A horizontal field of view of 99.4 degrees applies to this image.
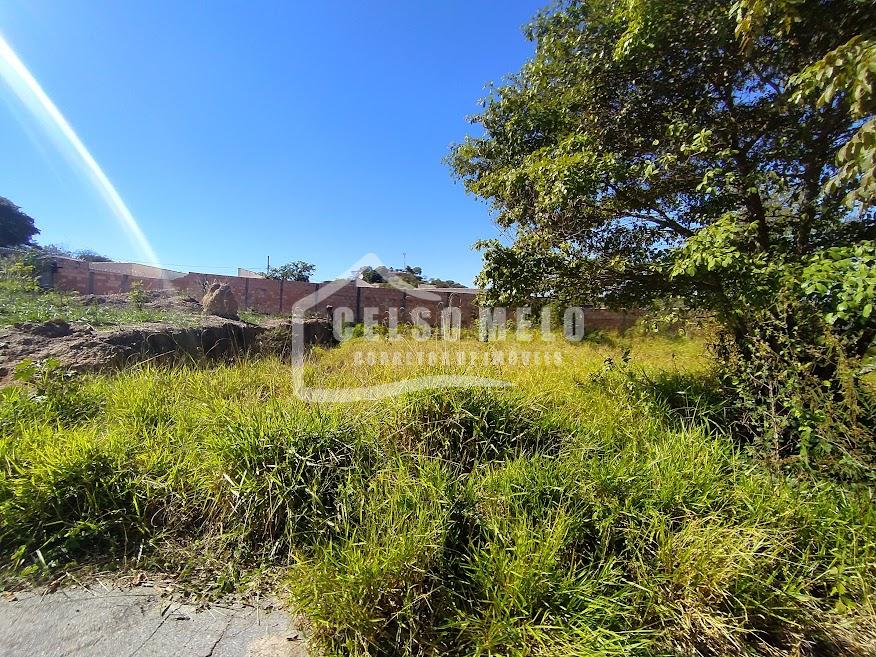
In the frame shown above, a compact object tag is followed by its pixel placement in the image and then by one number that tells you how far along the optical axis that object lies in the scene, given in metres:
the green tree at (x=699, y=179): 2.41
